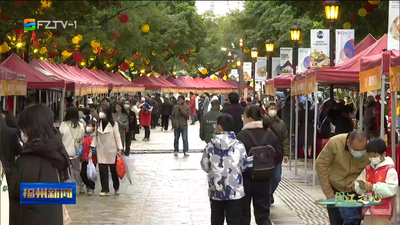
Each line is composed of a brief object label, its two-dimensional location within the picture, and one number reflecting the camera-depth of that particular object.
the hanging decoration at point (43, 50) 31.77
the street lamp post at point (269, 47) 31.36
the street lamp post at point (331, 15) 17.32
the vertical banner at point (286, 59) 24.86
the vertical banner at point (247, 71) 45.19
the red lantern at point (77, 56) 32.44
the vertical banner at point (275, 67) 30.29
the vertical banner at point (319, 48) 17.83
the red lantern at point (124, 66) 45.56
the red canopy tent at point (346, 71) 14.36
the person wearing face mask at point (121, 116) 19.21
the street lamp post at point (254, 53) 39.22
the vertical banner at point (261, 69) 34.69
